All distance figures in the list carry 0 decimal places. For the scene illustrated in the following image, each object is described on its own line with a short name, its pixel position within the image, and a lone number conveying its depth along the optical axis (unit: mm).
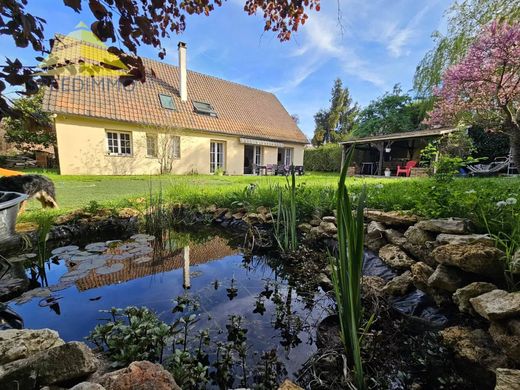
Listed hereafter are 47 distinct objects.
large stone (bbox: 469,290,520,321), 1144
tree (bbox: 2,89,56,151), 12719
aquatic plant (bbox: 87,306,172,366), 1207
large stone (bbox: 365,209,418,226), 2332
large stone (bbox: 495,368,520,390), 883
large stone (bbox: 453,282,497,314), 1390
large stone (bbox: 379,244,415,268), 2081
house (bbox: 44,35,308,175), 9828
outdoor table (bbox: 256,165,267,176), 13714
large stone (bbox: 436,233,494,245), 1596
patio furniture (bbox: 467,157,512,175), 9416
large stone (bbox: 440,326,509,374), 1191
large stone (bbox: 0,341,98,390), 919
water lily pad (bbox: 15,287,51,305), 1884
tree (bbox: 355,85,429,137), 18672
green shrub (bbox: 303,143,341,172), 17188
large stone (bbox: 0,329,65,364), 1063
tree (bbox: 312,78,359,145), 31781
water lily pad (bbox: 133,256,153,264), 2717
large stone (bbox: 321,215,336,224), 3003
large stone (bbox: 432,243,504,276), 1440
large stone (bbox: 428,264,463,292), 1560
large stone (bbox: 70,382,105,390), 842
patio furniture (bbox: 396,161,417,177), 11445
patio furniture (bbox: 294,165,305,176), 12786
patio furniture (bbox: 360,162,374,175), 14927
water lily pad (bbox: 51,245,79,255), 2713
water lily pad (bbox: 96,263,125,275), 2361
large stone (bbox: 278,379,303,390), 1011
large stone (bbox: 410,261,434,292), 1732
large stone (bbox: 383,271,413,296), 1860
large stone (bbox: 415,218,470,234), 1832
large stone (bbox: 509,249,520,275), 1316
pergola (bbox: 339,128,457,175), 10469
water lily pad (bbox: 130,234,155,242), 3367
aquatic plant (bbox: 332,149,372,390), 996
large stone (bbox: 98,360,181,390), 895
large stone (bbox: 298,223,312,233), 3192
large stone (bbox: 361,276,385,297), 1768
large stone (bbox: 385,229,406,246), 2262
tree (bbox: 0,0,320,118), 918
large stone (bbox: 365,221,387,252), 2449
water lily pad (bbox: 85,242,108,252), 2836
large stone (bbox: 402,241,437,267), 1890
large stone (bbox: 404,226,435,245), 2023
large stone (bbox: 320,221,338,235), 2861
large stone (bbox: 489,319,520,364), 1084
